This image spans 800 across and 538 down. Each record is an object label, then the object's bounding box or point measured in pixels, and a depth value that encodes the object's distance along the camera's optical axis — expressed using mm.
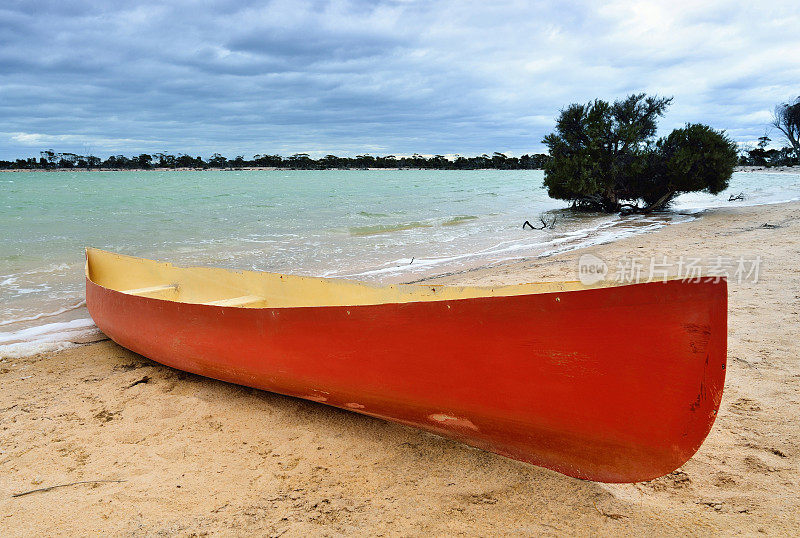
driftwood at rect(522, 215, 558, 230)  13800
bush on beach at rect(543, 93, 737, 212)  14039
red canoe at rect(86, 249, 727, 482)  1847
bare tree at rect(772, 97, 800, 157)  46969
